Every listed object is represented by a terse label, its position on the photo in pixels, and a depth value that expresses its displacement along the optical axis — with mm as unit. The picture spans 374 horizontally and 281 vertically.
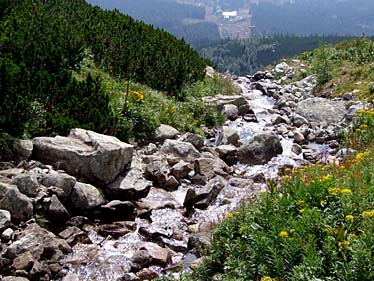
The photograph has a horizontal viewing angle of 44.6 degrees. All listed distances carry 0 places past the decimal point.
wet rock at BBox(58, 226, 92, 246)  7527
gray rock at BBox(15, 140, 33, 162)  8898
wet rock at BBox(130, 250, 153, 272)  6910
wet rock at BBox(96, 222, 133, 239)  7938
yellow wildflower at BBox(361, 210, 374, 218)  4812
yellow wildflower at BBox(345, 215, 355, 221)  4922
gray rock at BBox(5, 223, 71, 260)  6625
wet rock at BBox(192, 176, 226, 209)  9289
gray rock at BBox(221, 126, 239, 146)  13407
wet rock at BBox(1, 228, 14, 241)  6887
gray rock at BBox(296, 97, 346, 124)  16020
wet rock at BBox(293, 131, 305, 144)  14175
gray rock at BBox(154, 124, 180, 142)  12711
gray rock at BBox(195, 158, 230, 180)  10820
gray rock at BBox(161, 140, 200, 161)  11586
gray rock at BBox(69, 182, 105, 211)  8328
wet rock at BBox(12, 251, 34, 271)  6377
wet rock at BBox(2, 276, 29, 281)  6035
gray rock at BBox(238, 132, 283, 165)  12375
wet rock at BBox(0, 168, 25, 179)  8117
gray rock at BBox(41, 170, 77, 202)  8234
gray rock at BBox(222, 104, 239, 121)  17012
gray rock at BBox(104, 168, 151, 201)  9094
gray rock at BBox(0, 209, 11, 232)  6977
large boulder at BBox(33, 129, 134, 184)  9062
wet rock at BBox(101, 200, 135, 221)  8539
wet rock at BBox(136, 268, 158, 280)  6699
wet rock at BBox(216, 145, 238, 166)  12453
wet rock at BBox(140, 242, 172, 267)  7023
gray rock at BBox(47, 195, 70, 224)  7844
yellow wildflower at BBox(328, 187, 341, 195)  5440
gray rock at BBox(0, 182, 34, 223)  7352
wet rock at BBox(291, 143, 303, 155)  13027
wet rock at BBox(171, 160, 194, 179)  10641
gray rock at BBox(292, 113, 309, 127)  16077
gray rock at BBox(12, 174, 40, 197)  7820
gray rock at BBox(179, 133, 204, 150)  12625
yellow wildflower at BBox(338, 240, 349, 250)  4656
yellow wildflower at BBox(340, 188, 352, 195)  5258
